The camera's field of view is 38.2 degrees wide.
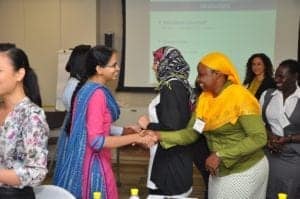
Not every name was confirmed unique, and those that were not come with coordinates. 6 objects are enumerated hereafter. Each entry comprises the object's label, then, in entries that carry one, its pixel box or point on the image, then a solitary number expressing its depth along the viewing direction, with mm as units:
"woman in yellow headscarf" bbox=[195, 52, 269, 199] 2154
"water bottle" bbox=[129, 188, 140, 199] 1838
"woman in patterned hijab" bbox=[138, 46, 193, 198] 2322
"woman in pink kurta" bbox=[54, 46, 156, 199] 2088
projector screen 5520
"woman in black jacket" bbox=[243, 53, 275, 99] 4505
